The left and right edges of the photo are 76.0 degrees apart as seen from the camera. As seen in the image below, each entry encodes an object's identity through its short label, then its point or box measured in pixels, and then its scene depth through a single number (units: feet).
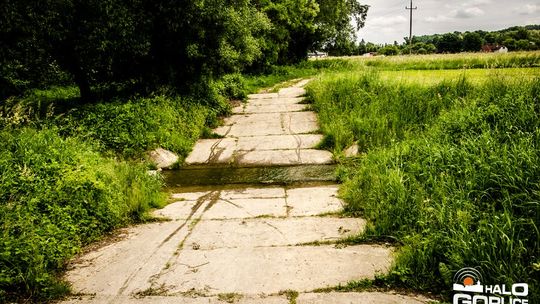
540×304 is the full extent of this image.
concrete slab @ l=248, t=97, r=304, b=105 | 40.74
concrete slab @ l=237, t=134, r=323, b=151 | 26.14
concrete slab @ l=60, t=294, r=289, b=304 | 9.42
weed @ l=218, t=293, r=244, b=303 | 9.49
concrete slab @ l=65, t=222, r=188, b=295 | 10.57
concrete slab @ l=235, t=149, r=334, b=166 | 23.13
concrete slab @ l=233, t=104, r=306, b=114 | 37.19
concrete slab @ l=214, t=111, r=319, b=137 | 30.07
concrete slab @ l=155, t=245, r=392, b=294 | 10.16
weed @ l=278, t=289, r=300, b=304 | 9.37
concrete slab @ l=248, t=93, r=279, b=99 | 45.86
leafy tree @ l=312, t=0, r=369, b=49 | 90.90
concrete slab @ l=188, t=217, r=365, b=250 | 12.83
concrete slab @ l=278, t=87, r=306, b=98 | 45.53
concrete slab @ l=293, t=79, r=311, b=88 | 54.10
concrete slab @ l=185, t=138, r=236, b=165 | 24.42
